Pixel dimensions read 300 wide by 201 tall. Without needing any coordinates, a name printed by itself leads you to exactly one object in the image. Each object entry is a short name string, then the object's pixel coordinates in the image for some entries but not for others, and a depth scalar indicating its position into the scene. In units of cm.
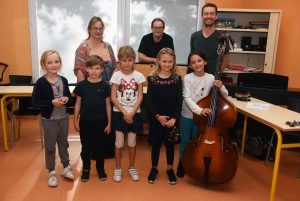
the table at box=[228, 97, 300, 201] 189
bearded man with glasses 315
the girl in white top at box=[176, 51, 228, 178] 221
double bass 205
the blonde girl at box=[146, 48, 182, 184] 219
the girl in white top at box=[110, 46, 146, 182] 222
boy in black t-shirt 218
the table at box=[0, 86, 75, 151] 281
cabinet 396
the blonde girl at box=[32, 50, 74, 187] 210
